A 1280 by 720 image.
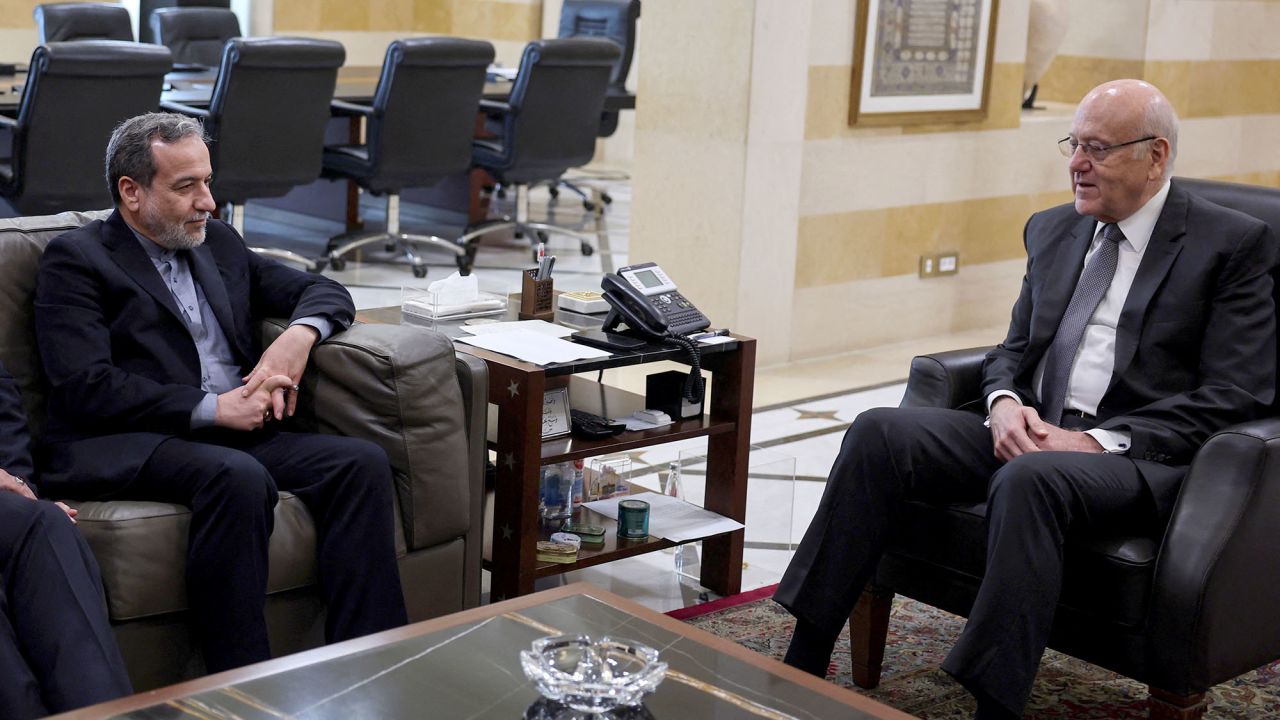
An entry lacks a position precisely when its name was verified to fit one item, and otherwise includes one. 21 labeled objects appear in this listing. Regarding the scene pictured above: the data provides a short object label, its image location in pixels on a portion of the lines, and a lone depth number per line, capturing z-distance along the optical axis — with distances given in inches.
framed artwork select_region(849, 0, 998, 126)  223.9
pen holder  139.9
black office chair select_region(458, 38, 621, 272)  278.5
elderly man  108.0
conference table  263.2
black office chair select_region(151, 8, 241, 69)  325.1
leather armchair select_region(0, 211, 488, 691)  106.0
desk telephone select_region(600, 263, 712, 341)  131.5
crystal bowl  73.5
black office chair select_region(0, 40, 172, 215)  212.8
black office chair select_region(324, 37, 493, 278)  257.9
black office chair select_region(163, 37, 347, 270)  236.2
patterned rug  118.0
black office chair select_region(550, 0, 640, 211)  356.2
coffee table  76.2
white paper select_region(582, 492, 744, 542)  133.9
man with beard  101.7
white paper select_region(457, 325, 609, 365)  124.0
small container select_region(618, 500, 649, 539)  133.0
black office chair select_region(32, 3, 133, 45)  292.8
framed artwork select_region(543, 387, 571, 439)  127.8
